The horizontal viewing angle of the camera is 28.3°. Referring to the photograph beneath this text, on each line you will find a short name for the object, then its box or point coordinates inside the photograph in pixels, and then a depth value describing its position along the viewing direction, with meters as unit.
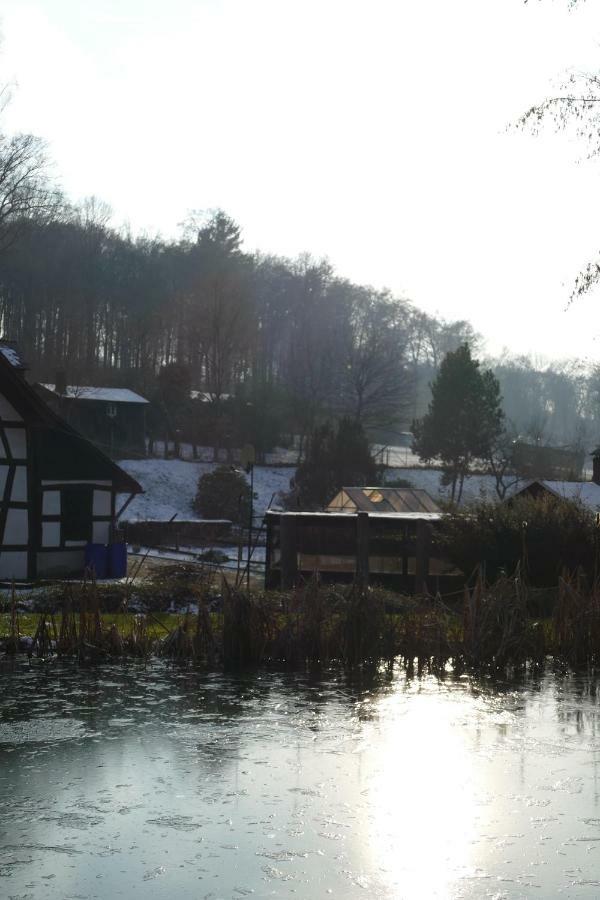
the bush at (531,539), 22.55
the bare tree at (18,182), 45.72
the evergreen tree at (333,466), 52.59
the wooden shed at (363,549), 24.33
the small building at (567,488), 41.88
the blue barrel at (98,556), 29.63
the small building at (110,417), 57.81
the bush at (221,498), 51.09
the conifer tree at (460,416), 62.81
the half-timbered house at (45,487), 28.41
